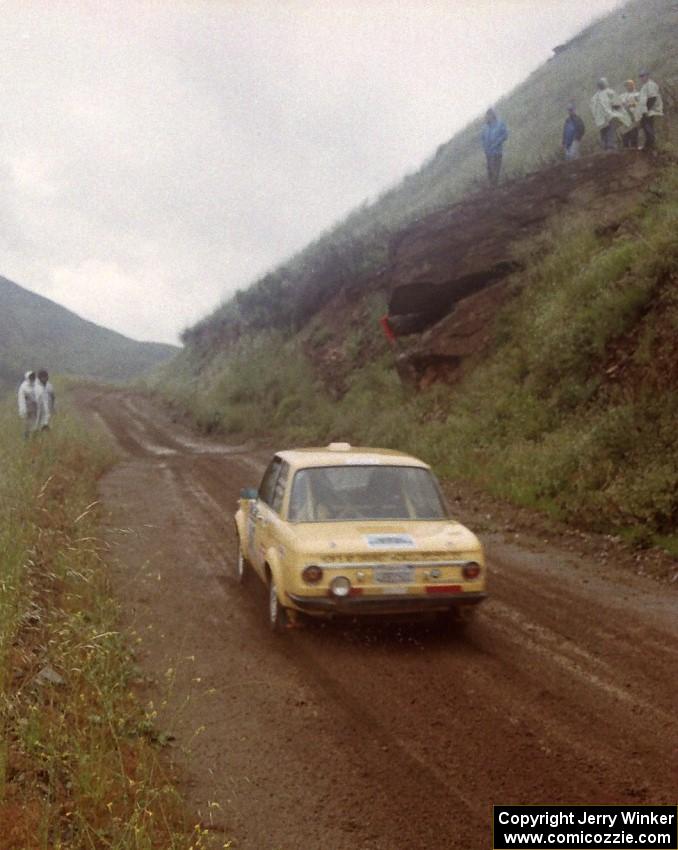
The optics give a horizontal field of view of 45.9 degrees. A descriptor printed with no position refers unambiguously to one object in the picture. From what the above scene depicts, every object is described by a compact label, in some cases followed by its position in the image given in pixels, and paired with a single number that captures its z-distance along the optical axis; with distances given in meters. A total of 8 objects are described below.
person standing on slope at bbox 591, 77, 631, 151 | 18.91
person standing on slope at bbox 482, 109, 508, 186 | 21.14
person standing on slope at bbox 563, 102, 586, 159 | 20.31
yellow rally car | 6.12
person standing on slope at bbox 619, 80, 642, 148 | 18.48
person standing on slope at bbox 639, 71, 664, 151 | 17.62
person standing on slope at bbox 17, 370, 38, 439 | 16.05
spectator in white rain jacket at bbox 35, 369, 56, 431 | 16.23
